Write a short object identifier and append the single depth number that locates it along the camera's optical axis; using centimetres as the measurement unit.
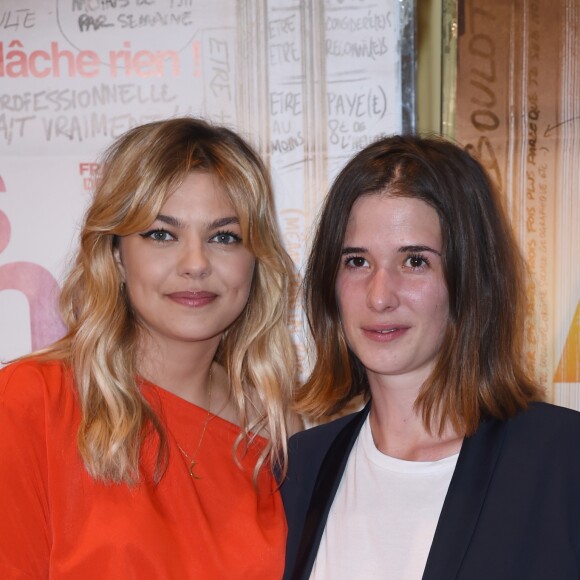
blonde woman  147
